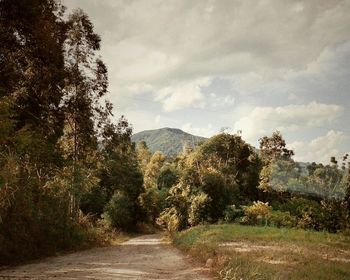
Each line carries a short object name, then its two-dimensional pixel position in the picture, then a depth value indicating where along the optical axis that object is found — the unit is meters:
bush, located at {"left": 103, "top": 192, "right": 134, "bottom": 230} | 50.09
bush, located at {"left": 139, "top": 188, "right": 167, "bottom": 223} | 59.85
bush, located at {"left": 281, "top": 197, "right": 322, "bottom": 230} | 36.69
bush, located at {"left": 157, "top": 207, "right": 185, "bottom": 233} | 35.41
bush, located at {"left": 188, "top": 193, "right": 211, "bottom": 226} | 34.06
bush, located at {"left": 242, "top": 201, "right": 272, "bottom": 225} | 36.72
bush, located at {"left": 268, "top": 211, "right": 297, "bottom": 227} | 36.34
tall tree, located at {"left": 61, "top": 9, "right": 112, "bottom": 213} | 25.08
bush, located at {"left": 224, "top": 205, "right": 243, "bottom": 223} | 35.26
